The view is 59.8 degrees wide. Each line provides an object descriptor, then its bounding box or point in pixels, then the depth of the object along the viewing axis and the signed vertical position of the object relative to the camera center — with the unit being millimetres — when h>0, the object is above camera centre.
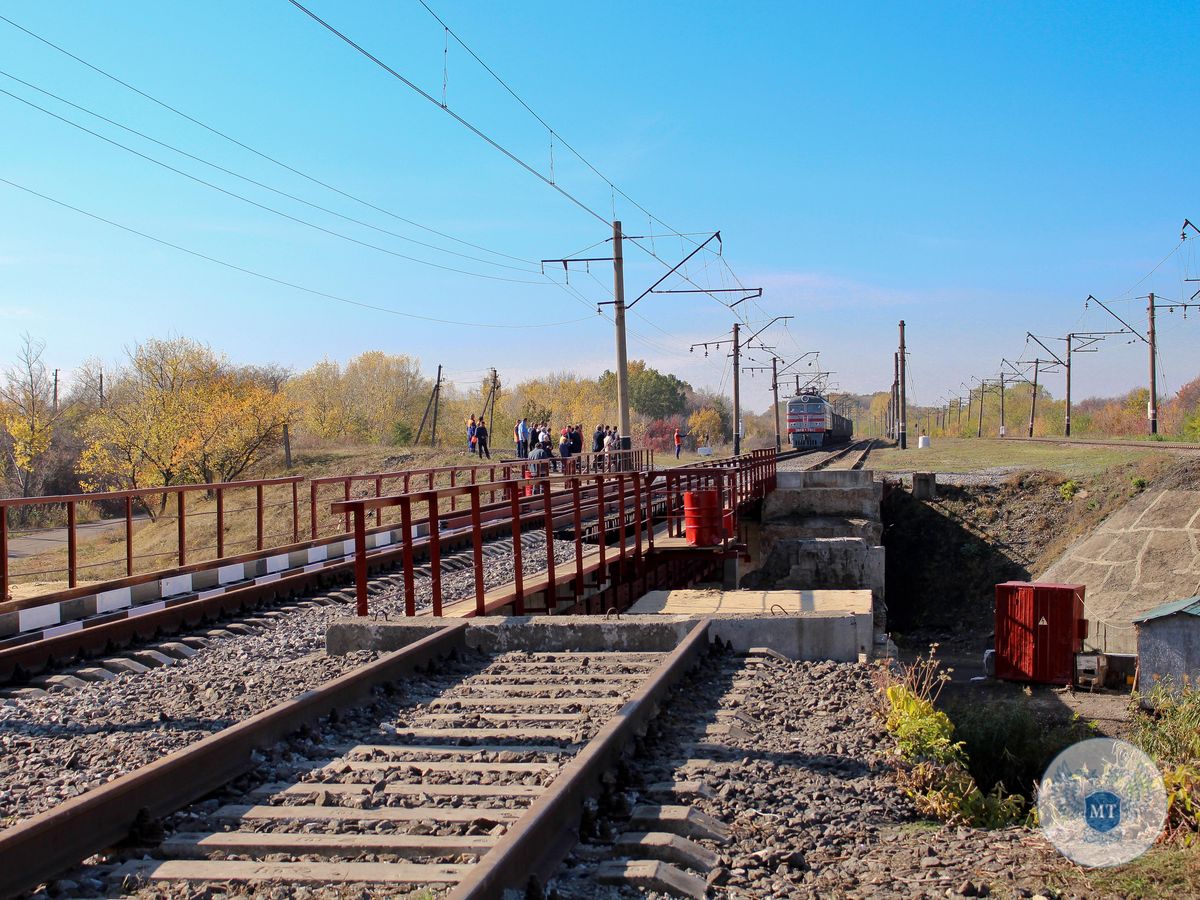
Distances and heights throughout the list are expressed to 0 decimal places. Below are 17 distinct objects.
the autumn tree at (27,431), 45969 +934
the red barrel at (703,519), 15234 -1063
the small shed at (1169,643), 16078 -3141
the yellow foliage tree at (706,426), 106812 +2142
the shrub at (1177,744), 5988 -2646
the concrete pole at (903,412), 60441 +1949
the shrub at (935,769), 5121 -1695
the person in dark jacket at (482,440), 42228 +342
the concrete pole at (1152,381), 50312 +3062
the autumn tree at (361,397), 76125 +4312
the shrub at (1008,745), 10422 -3161
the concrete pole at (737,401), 54375 +2401
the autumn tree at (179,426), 44531 +1108
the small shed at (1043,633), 18641 -3428
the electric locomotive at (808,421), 62250 +1513
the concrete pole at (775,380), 78125 +4966
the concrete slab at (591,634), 7938 -1430
